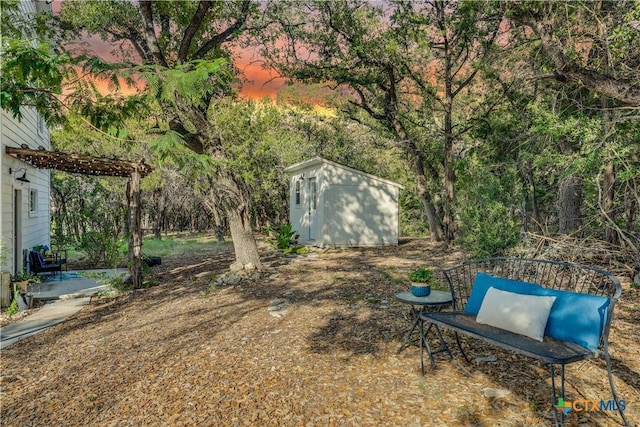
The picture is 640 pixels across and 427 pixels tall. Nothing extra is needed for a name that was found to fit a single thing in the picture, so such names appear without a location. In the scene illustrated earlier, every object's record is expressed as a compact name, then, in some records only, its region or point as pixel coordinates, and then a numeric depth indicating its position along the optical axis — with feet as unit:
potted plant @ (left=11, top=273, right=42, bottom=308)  21.71
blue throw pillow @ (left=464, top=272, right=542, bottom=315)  11.61
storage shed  43.88
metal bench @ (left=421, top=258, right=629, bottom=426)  9.25
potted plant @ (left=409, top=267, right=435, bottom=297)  13.34
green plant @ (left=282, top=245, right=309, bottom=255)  40.45
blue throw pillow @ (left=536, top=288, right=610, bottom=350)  9.62
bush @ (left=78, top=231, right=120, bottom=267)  35.89
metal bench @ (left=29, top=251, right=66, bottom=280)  28.40
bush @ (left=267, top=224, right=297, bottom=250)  41.79
